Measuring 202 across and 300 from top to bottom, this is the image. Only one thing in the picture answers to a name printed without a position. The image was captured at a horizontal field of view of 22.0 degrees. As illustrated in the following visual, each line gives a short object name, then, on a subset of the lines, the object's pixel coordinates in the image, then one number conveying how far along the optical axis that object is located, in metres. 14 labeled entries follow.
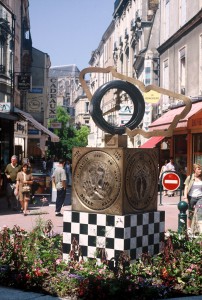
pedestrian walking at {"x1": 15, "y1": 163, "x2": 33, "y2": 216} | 14.09
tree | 50.00
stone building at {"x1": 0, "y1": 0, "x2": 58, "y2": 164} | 21.28
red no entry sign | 11.93
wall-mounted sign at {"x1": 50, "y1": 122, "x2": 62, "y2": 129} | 46.06
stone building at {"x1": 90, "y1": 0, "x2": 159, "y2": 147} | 28.19
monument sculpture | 5.99
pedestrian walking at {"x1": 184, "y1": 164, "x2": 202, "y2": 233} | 10.58
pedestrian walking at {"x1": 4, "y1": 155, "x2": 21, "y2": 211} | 14.75
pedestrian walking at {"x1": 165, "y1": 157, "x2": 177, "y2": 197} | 20.39
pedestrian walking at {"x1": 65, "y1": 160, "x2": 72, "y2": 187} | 24.77
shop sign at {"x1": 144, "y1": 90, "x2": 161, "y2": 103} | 21.58
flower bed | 5.24
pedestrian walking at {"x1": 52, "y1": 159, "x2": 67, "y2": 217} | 13.78
